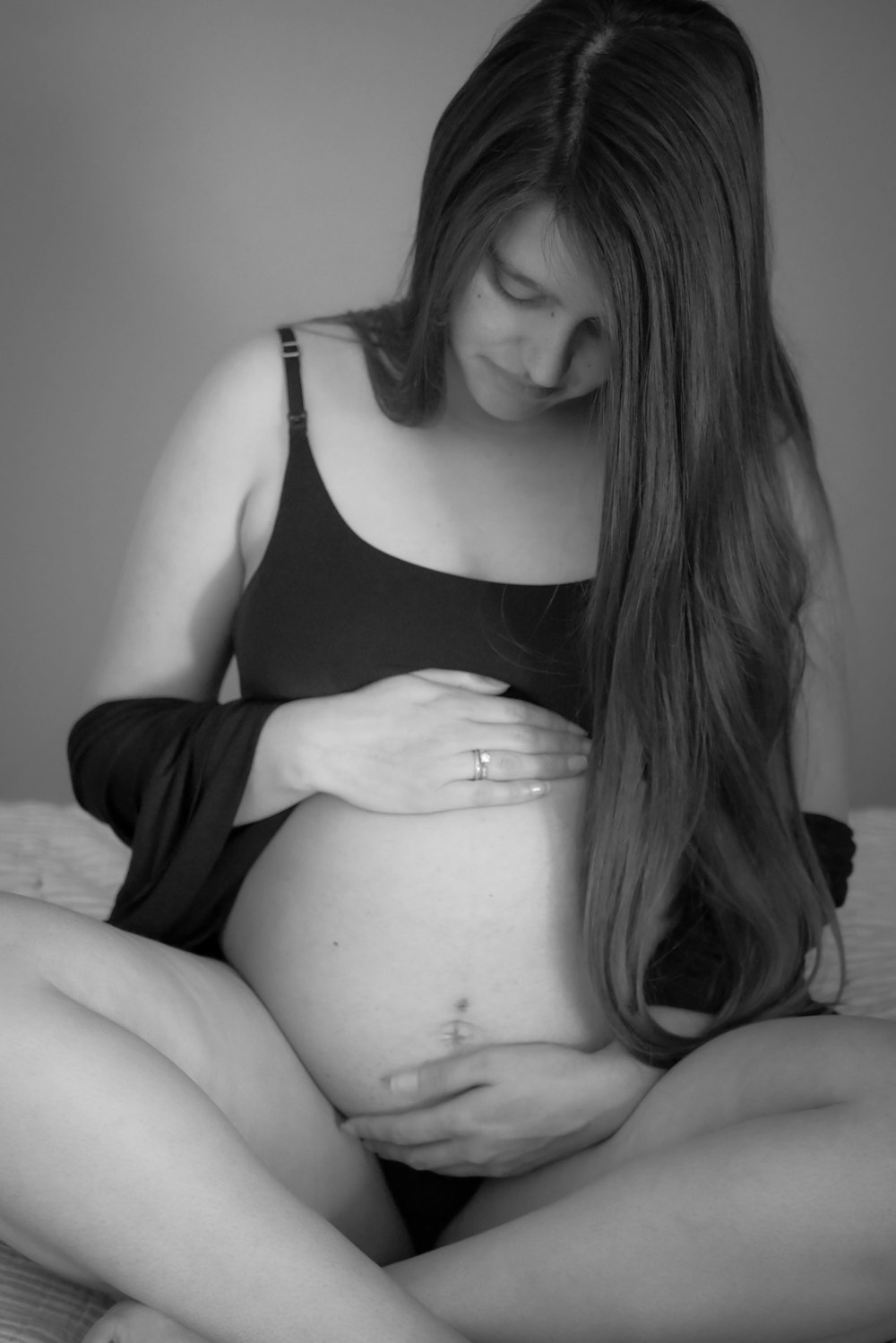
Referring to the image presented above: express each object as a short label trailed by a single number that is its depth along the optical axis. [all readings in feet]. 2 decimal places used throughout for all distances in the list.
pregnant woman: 3.27
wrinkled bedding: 5.13
